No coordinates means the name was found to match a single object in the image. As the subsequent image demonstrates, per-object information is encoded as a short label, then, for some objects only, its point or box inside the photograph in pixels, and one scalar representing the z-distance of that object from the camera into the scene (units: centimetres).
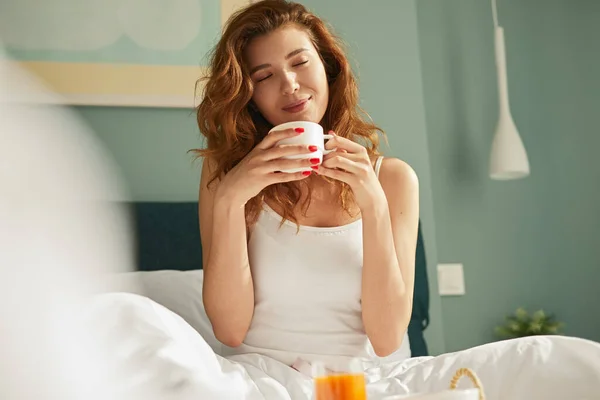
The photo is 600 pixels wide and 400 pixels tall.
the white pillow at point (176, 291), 177
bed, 87
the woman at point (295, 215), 141
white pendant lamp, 241
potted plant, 238
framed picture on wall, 208
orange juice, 82
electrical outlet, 257
